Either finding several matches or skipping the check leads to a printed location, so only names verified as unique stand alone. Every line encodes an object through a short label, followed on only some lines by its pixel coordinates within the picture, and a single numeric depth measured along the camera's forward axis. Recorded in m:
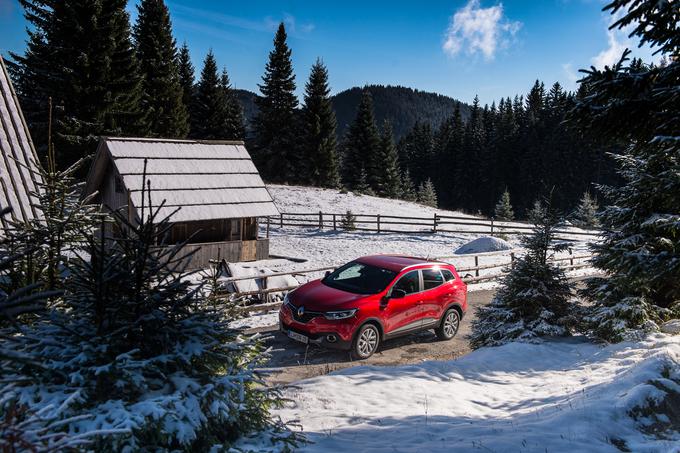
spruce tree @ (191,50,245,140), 51.69
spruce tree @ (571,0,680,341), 5.23
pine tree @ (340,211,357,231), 32.84
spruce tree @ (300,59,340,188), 53.28
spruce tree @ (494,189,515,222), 54.59
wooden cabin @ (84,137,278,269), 20.41
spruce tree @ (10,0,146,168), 27.86
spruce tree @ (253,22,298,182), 53.12
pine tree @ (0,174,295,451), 3.07
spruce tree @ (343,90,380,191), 60.44
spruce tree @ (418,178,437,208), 64.06
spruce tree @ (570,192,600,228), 45.22
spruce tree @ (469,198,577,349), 10.52
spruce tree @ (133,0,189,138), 41.34
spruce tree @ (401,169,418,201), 73.94
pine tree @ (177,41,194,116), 54.48
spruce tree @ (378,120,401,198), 63.00
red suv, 9.74
